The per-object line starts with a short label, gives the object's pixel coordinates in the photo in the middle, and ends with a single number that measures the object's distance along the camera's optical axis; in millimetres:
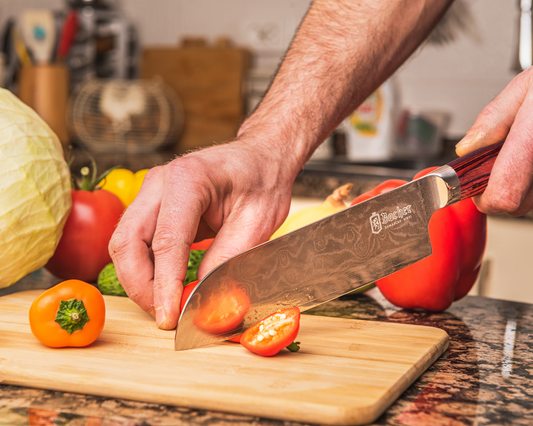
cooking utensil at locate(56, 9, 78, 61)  2988
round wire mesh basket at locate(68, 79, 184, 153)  3029
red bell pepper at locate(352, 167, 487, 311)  971
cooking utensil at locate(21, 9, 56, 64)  2900
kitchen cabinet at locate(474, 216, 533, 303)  1869
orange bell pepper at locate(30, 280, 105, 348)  741
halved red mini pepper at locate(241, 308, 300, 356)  737
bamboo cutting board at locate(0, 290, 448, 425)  611
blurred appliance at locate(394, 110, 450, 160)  2697
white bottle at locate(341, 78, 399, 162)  2725
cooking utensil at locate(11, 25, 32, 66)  3047
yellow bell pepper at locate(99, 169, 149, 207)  1274
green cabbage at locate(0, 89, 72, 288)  969
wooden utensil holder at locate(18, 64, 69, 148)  2973
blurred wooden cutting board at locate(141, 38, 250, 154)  3062
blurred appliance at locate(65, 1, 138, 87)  3131
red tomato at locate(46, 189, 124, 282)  1107
